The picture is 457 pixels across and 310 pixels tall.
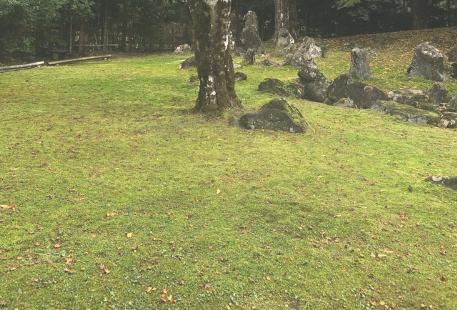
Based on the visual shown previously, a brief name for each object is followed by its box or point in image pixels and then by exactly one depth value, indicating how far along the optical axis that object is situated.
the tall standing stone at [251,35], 24.27
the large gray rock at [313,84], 14.98
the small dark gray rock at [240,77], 16.65
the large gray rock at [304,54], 19.95
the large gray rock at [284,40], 24.55
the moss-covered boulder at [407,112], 13.03
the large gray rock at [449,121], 12.80
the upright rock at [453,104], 13.96
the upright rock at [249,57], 20.82
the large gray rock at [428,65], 17.39
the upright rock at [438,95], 14.64
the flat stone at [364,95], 14.23
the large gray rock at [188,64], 19.71
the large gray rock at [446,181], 8.16
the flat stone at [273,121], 10.83
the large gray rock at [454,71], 17.68
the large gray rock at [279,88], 14.81
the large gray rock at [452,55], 19.16
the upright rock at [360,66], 17.34
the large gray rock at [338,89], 14.73
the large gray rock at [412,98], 14.12
